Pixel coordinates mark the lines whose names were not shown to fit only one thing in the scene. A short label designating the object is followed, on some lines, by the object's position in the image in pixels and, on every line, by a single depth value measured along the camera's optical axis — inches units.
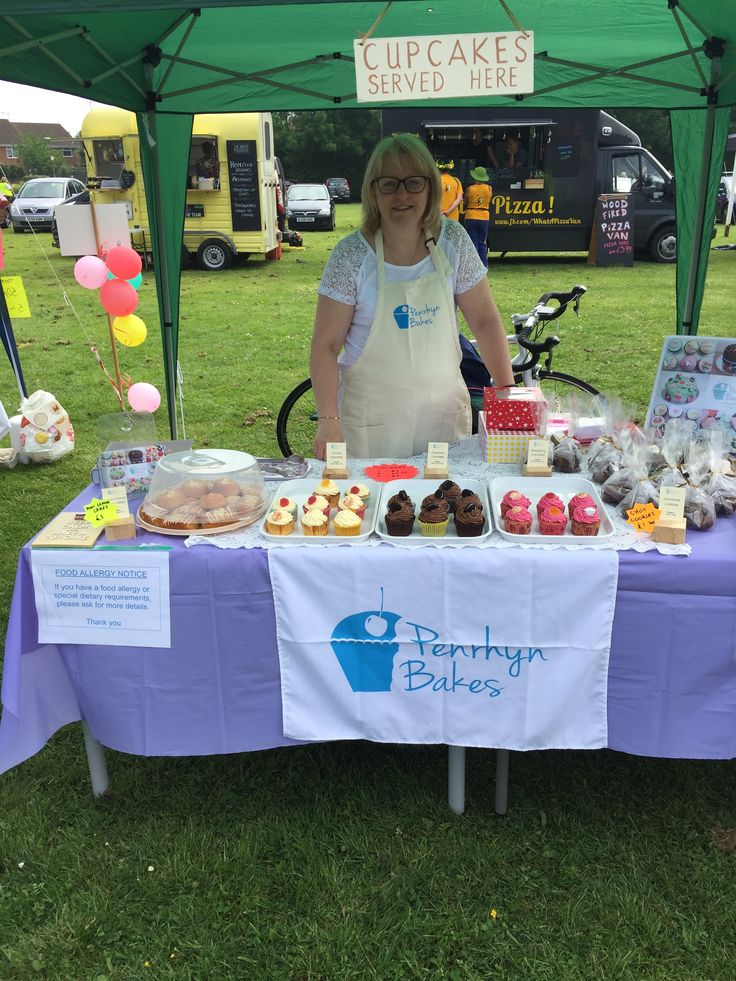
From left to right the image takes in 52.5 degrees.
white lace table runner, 70.9
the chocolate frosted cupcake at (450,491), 77.4
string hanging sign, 66.9
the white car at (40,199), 700.0
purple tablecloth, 71.0
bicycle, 141.9
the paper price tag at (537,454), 86.8
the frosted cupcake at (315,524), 74.2
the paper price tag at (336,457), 88.7
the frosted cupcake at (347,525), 73.7
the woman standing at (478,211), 422.6
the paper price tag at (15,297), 164.7
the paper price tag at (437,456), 87.9
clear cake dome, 77.2
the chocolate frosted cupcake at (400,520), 73.4
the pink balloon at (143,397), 180.4
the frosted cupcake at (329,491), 81.0
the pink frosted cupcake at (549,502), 74.9
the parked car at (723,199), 734.7
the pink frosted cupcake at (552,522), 72.6
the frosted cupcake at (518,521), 73.3
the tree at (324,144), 1504.7
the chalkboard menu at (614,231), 461.1
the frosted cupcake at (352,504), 77.1
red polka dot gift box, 91.4
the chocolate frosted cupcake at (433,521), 73.6
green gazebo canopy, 113.7
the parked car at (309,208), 758.5
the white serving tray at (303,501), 73.2
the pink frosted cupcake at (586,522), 72.3
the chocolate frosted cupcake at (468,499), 75.2
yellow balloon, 177.8
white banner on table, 71.0
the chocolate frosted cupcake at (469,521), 72.9
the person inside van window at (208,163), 478.0
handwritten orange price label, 72.9
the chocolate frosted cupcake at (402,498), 76.2
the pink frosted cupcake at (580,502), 74.7
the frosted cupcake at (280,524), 74.2
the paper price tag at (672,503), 72.2
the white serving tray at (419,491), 75.5
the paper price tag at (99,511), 76.9
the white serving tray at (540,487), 81.3
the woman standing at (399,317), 99.2
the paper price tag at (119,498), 77.2
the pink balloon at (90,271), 161.0
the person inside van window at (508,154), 477.1
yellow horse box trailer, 472.4
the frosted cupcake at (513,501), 76.0
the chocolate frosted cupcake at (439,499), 74.9
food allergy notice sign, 73.9
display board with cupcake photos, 93.0
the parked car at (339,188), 1232.8
